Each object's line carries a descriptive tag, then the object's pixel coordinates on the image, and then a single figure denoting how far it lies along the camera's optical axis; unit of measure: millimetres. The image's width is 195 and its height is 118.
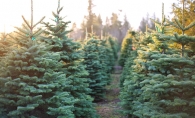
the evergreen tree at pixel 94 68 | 13659
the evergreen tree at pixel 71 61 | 8266
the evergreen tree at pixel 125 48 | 26844
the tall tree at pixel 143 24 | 55406
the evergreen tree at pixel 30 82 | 5723
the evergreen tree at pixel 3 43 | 7970
